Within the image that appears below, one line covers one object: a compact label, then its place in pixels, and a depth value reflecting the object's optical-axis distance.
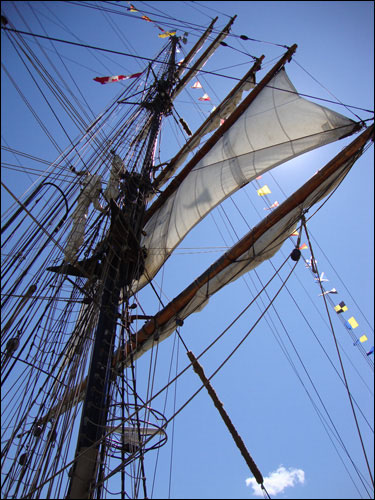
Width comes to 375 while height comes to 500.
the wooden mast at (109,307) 3.44
